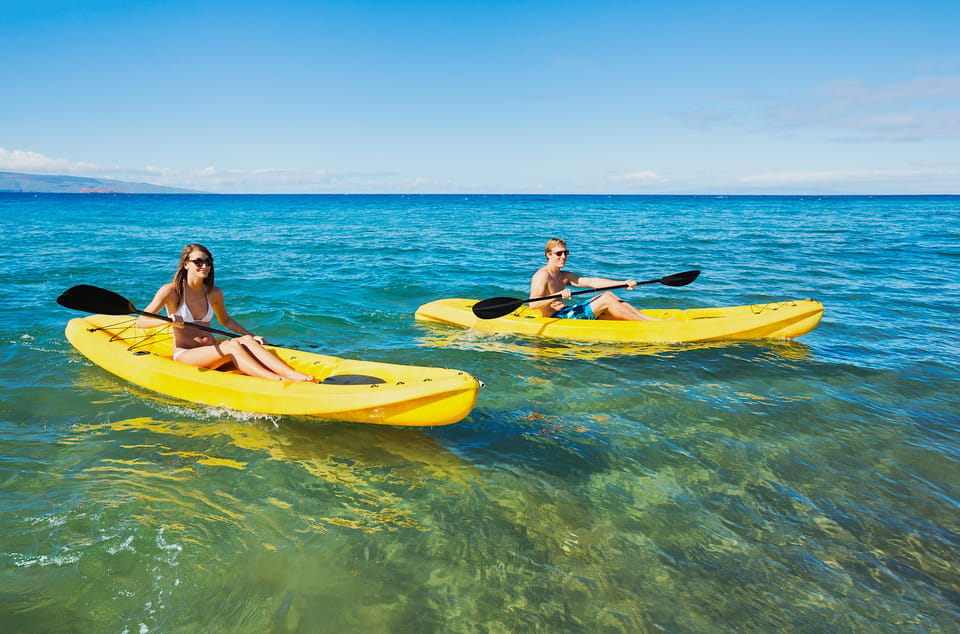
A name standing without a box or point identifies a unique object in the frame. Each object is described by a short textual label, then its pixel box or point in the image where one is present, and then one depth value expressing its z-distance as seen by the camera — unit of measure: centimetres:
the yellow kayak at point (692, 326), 734
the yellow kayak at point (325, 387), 434
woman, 494
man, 746
